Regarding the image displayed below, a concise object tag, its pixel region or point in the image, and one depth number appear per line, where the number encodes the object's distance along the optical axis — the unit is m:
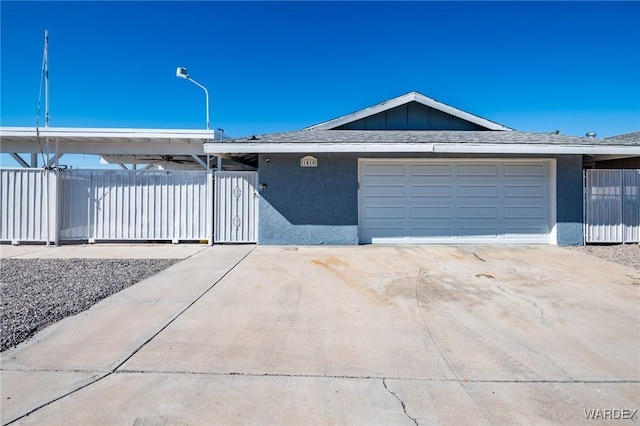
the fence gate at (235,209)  9.58
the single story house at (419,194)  9.29
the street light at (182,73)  10.84
